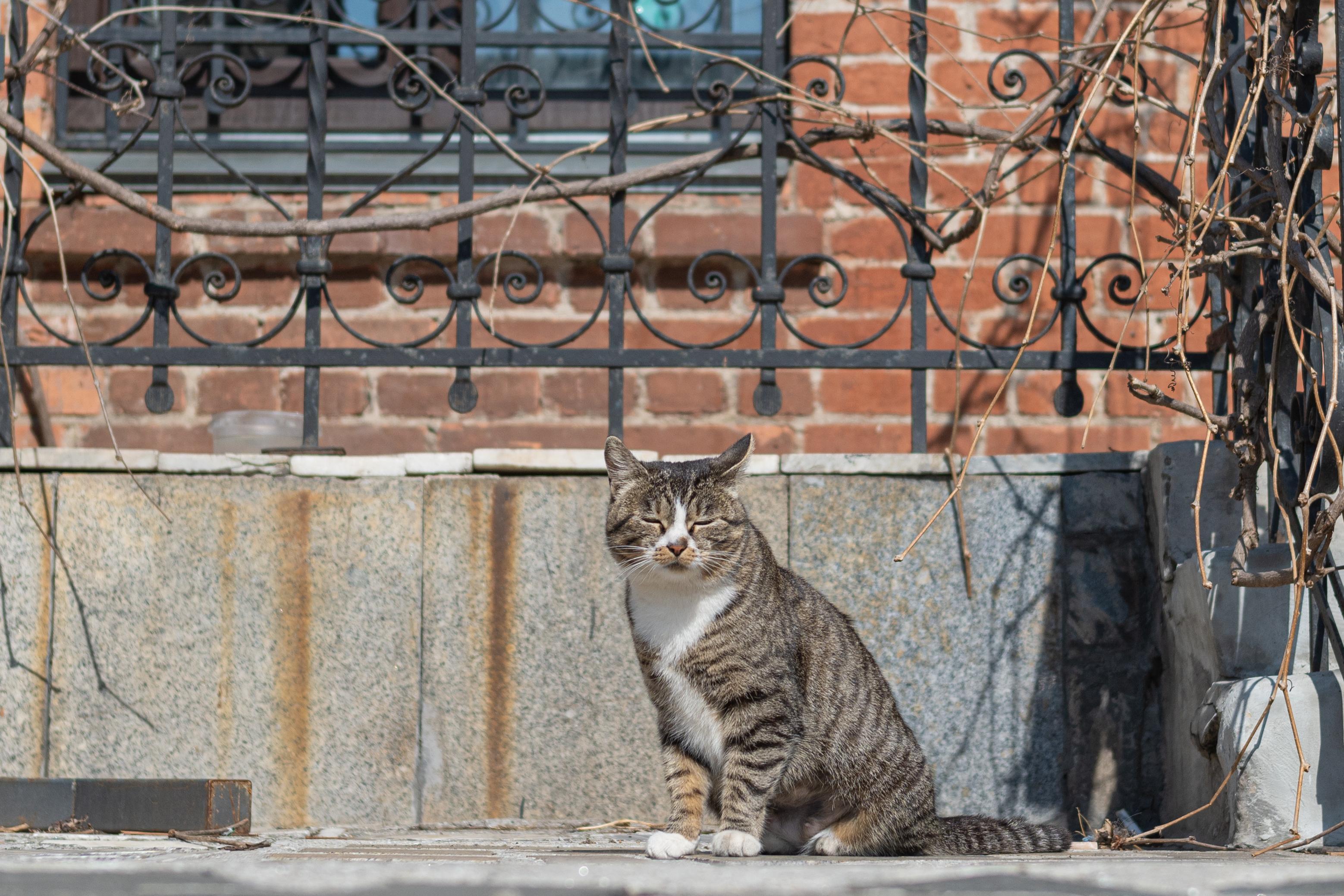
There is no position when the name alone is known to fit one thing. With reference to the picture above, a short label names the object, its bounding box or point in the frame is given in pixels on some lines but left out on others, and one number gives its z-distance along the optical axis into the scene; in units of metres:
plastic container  7.24
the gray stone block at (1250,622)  4.87
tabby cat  4.93
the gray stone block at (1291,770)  4.34
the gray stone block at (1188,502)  5.55
